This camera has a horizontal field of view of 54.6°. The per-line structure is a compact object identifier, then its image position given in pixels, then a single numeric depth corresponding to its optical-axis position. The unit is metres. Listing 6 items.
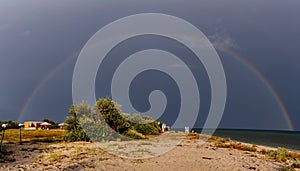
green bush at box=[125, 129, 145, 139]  33.34
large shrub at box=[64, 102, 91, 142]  29.02
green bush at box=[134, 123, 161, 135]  45.88
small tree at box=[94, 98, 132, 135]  33.22
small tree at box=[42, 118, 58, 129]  86.96
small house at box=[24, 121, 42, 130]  88.07
